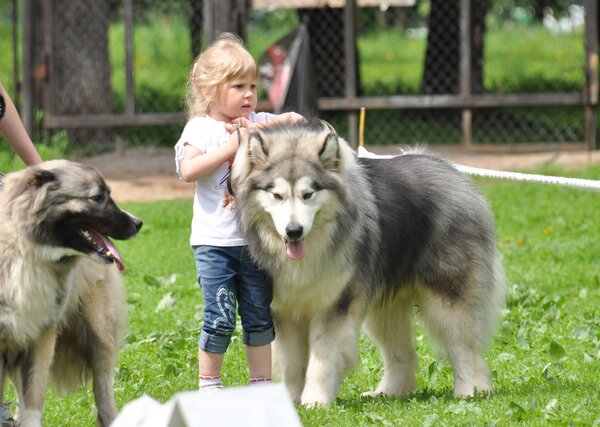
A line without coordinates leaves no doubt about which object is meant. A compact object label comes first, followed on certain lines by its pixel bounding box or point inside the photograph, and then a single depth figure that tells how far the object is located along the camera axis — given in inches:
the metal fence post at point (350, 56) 1098.5
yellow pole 537.4
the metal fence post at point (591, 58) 1075.4
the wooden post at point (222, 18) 1028.1
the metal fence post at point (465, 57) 1094.9
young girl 425.4
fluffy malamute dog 414.1
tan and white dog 374.7
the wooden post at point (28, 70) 1093.1
